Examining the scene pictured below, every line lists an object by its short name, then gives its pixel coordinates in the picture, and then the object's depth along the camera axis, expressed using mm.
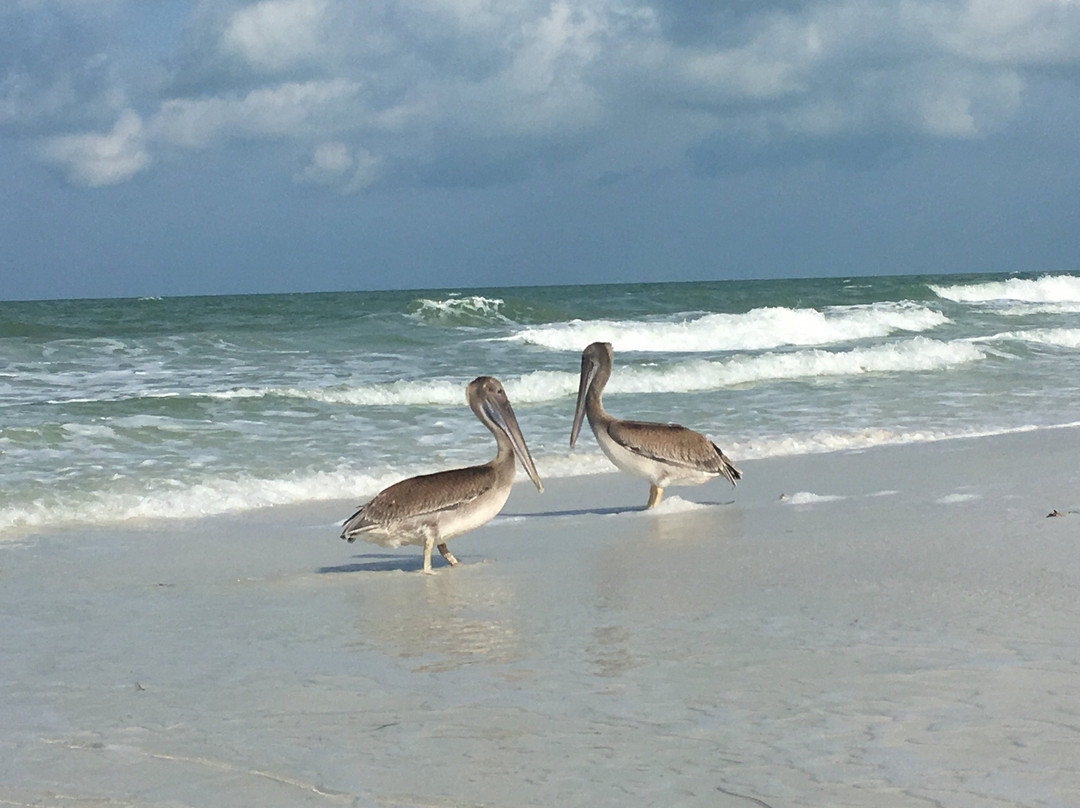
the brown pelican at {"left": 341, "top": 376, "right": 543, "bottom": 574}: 5707
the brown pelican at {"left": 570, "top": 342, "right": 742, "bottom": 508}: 7586
